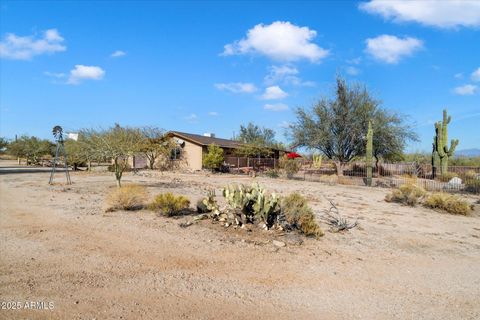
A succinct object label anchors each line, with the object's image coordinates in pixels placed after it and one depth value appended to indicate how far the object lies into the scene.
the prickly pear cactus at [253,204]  7.83
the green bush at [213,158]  31.05
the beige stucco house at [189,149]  33.25
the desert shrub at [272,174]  26.63
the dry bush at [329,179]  22.39
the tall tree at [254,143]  34.09
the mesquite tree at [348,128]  27.20
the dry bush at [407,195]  13.40
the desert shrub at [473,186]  17.41
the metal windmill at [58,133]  18.16
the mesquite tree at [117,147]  15.64
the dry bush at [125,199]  10.05
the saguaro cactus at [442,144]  24.95
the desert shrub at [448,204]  11.80
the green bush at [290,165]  26.92
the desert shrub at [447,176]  21.48
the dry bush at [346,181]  22.01
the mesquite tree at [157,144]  33.59
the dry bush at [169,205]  9.20
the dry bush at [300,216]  7.55
